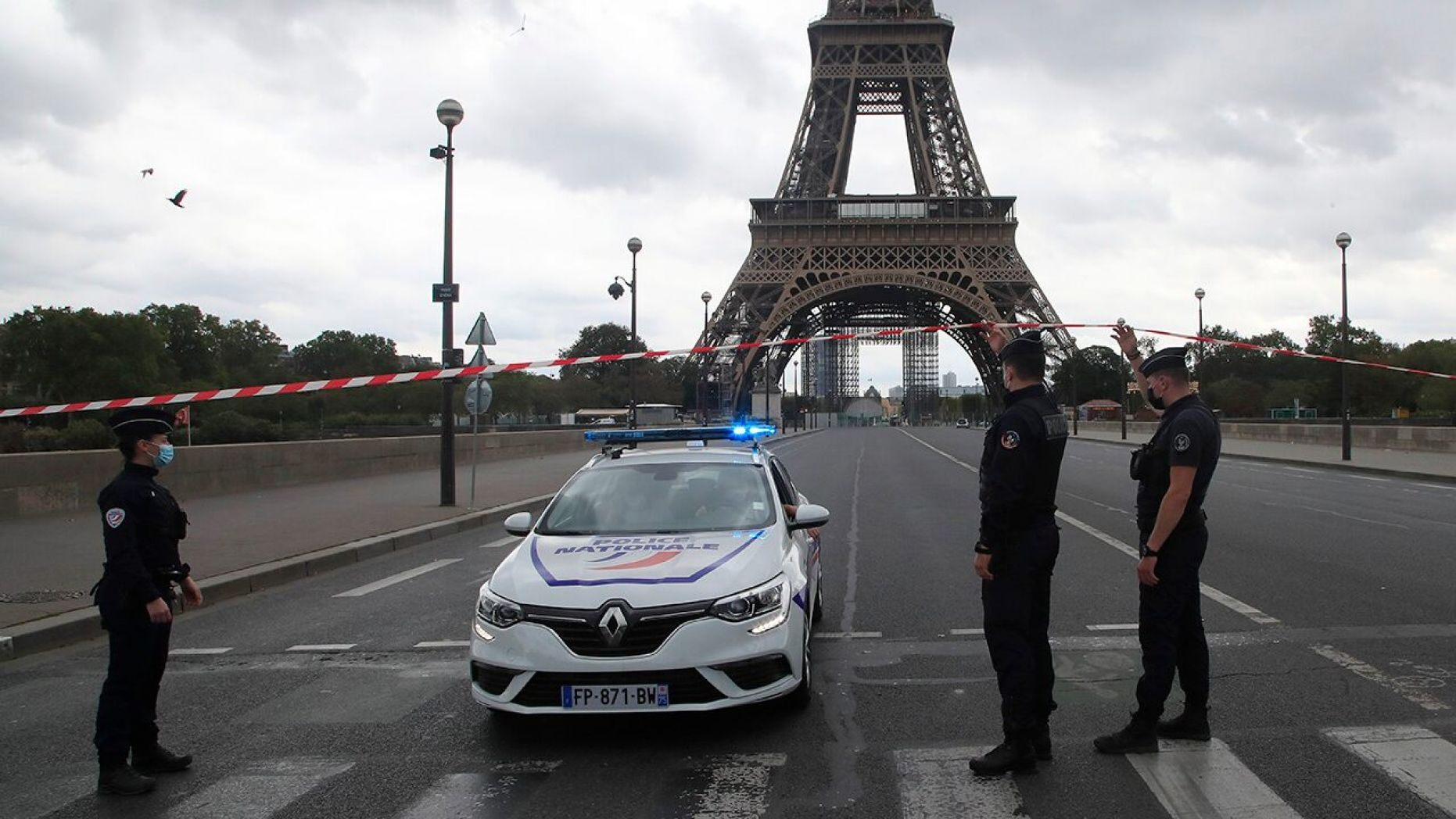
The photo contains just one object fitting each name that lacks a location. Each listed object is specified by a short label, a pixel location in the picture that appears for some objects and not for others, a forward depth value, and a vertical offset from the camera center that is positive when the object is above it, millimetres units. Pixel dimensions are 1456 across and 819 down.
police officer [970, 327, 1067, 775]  4461 -574
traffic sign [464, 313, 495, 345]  17312 +1196
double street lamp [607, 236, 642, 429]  31078 +3567
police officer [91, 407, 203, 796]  4543 -794
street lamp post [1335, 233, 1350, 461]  29266 +19
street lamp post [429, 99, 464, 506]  16891 +1198
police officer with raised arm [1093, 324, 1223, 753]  4672 -617
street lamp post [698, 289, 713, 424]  52344 +1220
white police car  4852 -976
